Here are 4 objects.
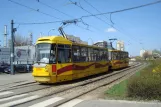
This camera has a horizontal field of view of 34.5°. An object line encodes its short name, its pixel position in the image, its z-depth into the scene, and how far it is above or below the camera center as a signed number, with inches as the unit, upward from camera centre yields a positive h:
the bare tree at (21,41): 3556.6 +305.8
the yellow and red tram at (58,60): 694.5 +6.4
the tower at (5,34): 2223.2 +251.4
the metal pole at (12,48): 1026.1 +58.8
